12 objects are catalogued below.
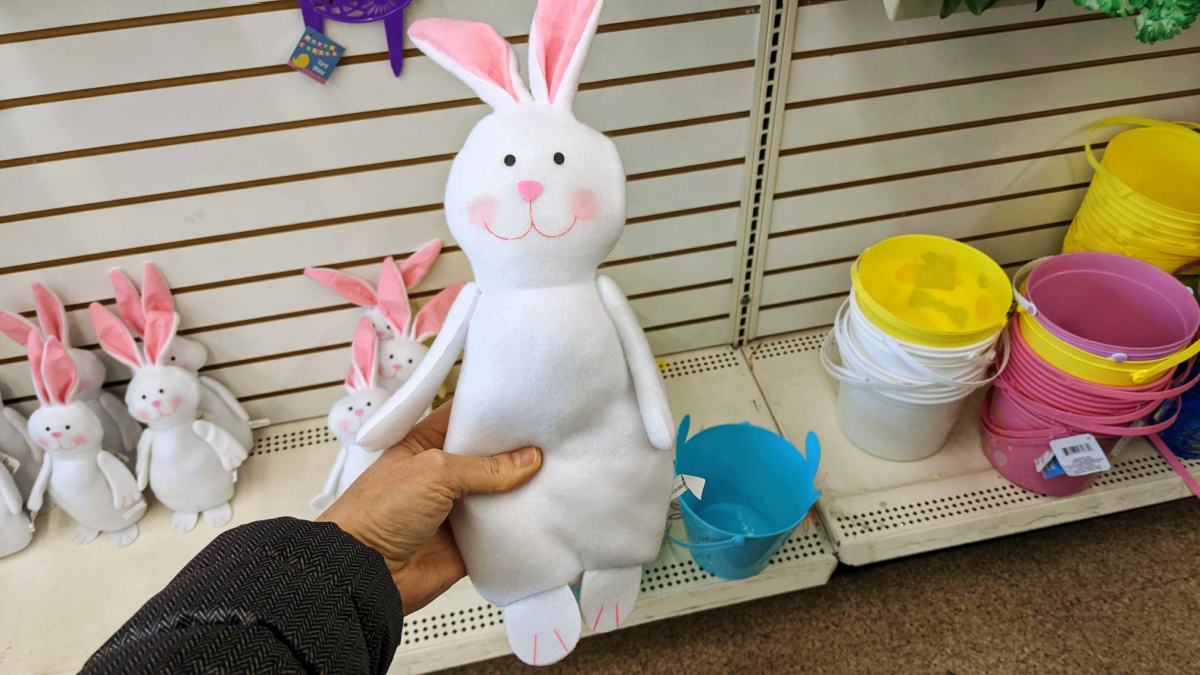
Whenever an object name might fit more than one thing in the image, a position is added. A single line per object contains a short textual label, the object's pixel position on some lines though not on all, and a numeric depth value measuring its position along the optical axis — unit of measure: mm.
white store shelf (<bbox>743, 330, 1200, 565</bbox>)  1574
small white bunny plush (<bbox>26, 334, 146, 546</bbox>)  1439
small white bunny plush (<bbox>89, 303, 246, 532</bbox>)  1486
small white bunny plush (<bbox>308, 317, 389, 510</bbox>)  1533
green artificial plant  1080
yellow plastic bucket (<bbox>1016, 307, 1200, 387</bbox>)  1370
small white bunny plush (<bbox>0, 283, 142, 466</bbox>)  1455
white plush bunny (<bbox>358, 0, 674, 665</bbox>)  920
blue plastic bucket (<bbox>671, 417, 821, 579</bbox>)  1449
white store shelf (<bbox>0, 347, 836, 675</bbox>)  1462
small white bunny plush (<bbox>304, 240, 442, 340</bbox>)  1550
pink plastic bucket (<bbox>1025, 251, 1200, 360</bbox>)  1525
